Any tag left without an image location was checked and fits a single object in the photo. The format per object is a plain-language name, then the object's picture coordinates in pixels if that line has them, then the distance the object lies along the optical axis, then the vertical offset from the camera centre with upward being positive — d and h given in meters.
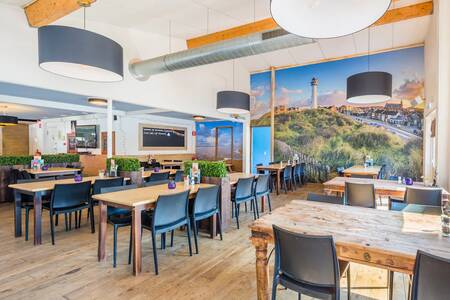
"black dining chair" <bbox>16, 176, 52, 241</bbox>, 3.51 -0.80
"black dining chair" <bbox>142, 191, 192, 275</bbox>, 2.59 -0.73
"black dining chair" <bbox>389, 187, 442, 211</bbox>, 3.16 -0.62
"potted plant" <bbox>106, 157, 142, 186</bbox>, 4.73 -0.41
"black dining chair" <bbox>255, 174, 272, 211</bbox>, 4.44 -0.69
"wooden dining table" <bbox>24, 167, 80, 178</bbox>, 5.46 -0.56
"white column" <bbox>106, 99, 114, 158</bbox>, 5.46 +0.46
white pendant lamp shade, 1.42 +0.77
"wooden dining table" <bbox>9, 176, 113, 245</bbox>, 3.29 -0.68
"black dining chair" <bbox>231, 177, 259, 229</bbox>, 4.04 -0.73
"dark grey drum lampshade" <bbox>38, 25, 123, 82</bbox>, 2.68 +1.06
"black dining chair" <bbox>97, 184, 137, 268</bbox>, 2.80 -0.83
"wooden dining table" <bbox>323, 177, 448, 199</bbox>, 3.62 -0.59
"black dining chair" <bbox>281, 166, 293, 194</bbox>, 7.00 -0.82
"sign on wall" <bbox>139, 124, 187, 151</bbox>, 9.71 +0.40
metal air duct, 4.24 +1.77
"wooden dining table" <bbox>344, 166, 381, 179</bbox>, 5.45 -0.55
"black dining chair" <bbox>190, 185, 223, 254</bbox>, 3.14 -0.74
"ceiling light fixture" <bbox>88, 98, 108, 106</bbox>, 5.90 +1.09
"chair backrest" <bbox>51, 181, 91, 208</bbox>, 3.34 -0.64
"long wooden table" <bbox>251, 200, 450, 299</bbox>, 1.48 -0.59
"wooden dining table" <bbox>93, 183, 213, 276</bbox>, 2.57 -0.60
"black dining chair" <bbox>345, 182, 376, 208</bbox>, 3.53 -0.67
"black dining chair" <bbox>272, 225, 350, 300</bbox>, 1.50 -0.72
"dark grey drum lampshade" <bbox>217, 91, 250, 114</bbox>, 6.23 +1.14
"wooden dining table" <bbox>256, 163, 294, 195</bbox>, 6.81 -0.61
